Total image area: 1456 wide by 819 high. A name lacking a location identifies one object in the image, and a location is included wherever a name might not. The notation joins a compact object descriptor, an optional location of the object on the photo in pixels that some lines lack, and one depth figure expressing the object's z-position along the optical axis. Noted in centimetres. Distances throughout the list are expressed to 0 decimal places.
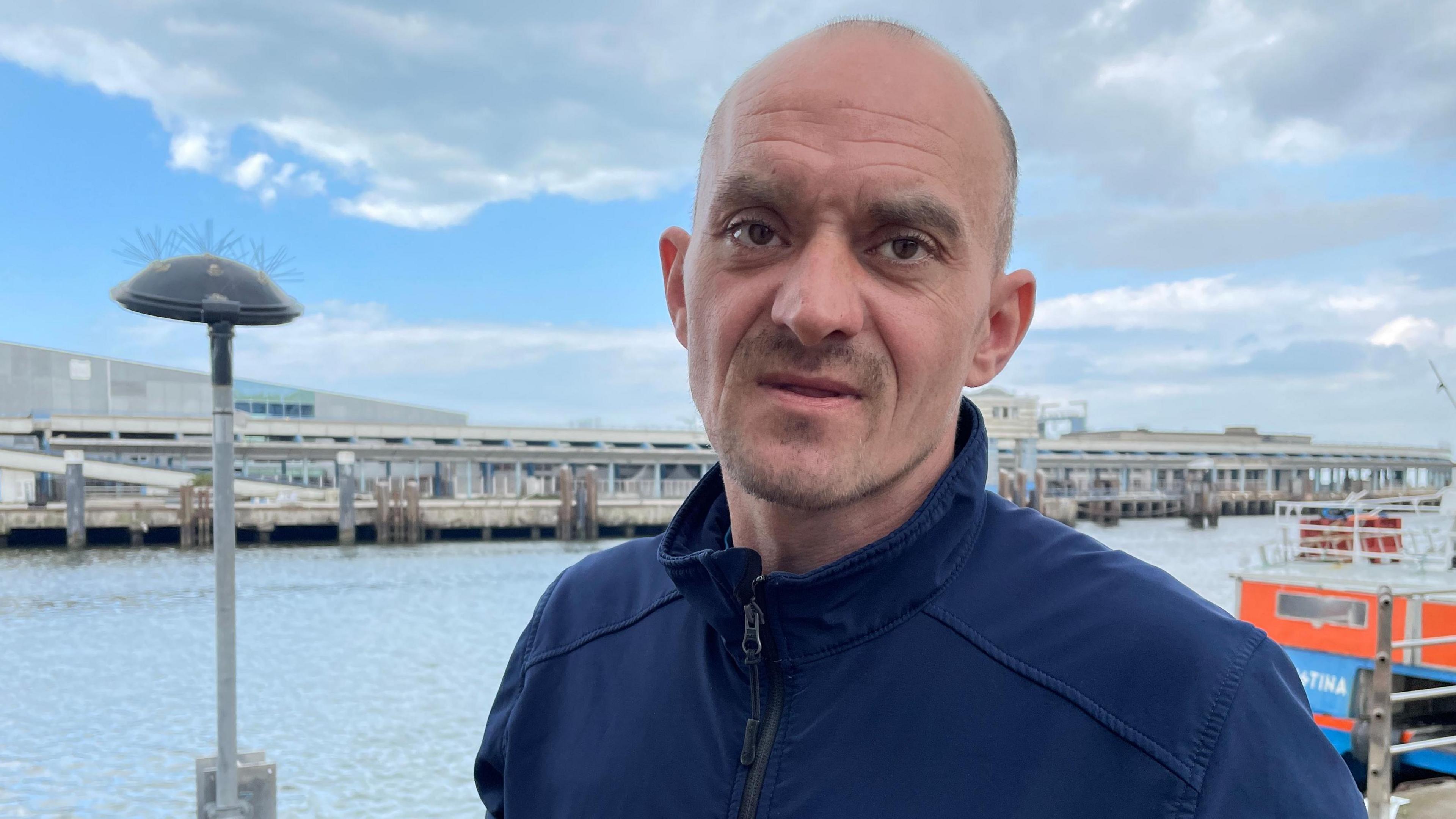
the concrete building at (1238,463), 6538
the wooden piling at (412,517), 3612
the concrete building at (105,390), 6162
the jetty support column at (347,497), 3512
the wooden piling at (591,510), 3759
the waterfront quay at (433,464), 3775
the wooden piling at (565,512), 3775
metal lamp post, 519
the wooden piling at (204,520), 3447
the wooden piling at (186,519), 3366
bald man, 108
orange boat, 802
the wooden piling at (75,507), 3231
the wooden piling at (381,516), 3606
